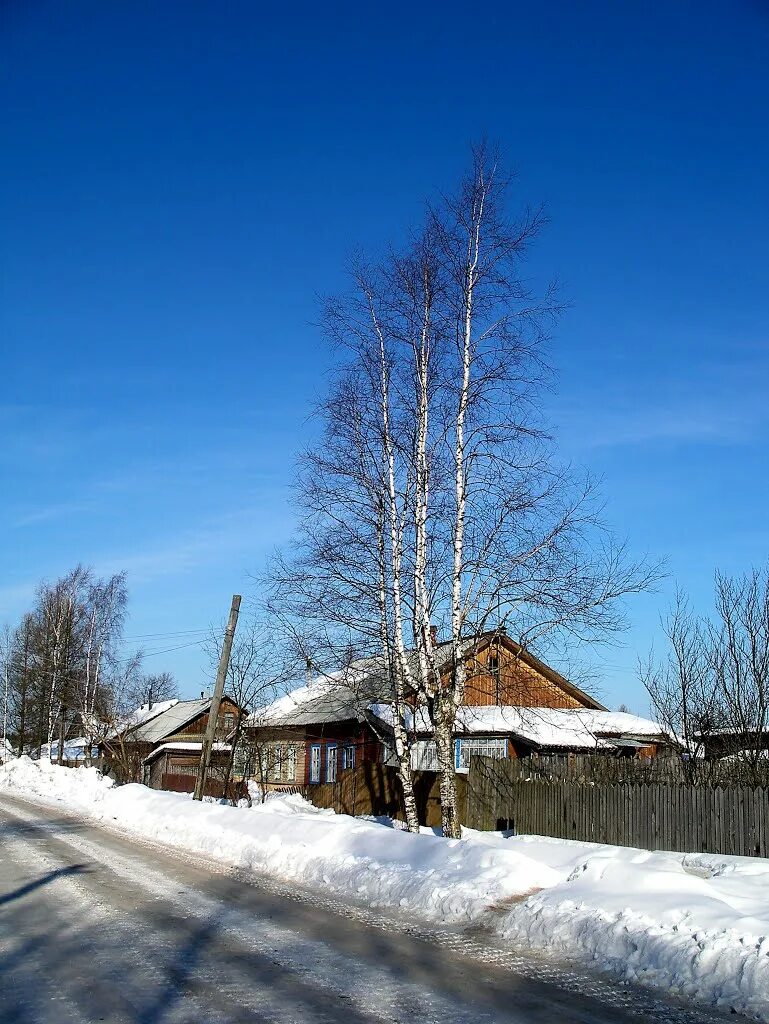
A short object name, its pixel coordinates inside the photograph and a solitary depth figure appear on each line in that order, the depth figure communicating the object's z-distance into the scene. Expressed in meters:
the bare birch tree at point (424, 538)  17.67
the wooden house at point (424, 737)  35.66
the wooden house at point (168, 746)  43.25
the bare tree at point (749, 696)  18.02
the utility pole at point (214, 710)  26.12
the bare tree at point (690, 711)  19.12
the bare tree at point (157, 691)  83.94
